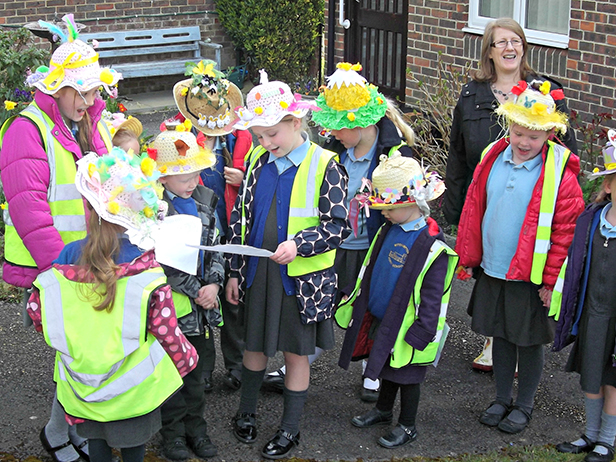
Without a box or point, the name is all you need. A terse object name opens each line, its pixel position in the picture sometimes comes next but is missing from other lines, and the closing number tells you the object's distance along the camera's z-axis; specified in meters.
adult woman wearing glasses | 4.53
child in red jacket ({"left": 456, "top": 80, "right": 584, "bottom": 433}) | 3.88
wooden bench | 11.60
